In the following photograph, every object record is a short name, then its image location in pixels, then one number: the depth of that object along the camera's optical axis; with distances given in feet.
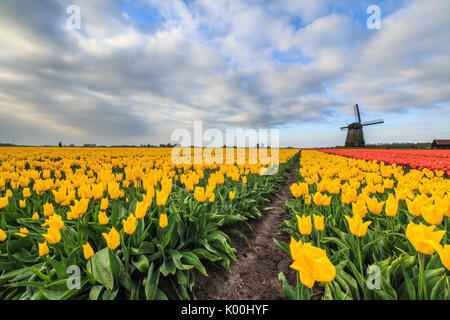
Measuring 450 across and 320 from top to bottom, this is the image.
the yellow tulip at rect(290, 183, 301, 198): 11.96
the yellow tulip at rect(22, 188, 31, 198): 10.05
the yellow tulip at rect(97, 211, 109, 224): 7.17
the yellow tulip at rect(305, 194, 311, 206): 10.91
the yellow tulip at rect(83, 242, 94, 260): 5.83
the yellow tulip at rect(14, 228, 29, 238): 7.50
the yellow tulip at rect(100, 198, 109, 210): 8.30
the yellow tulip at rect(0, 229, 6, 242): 6.83
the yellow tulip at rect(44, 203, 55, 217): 7.63
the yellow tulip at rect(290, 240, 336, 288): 3.83
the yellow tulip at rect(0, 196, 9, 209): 8.91
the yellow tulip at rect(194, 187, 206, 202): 10.18
